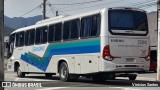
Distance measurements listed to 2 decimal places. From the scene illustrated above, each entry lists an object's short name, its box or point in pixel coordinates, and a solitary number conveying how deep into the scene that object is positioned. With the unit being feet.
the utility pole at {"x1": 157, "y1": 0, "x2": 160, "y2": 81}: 71.61
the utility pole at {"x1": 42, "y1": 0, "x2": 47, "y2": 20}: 145.18
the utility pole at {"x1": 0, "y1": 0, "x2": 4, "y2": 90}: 28.37
